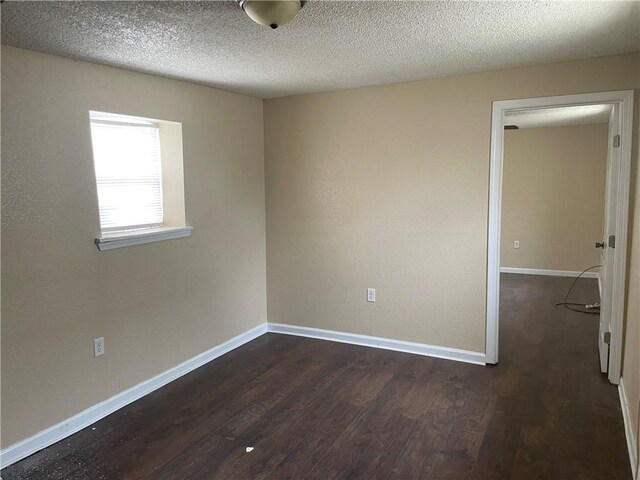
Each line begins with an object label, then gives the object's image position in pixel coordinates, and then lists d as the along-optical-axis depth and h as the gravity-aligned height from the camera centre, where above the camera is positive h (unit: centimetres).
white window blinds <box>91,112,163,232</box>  300 +24
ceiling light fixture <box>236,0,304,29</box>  183 +79
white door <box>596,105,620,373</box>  311 -32
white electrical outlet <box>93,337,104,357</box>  285 -88
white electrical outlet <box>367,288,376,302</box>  399 -80
